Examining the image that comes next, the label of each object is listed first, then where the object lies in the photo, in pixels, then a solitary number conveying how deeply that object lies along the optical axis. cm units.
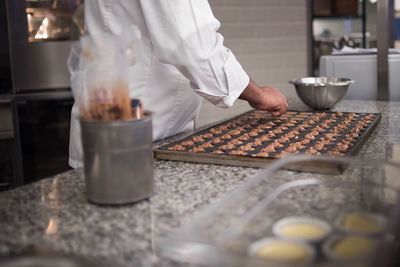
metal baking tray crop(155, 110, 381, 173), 114
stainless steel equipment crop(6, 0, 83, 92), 251
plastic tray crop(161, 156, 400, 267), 58
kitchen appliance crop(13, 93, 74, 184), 251
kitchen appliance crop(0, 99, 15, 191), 248
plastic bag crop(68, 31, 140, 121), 82
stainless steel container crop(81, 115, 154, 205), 83
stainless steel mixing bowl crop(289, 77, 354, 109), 194
